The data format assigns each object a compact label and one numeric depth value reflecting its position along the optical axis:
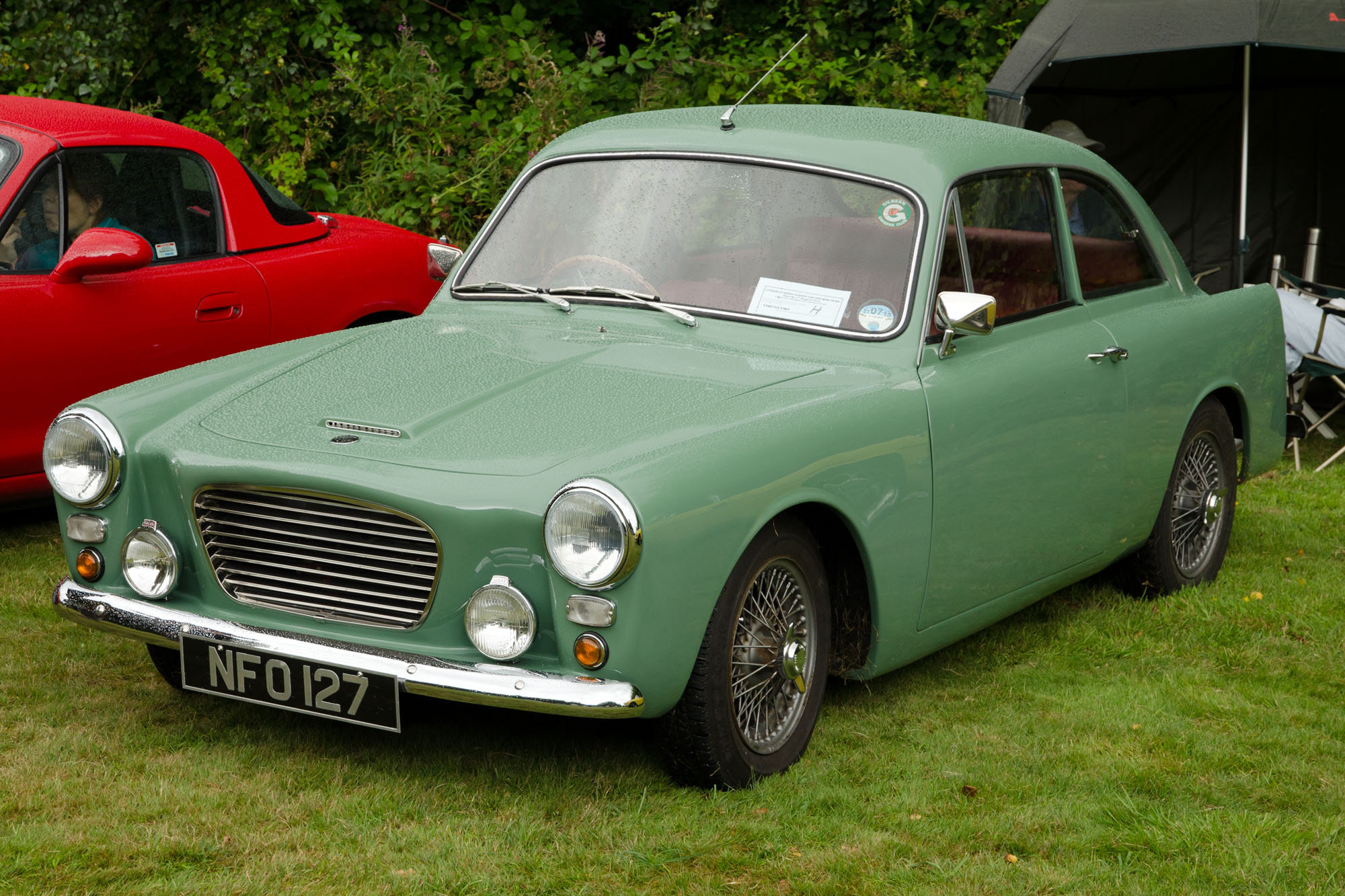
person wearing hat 5.10
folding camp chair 7.66
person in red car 5.65
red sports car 5.57
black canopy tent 10.67
